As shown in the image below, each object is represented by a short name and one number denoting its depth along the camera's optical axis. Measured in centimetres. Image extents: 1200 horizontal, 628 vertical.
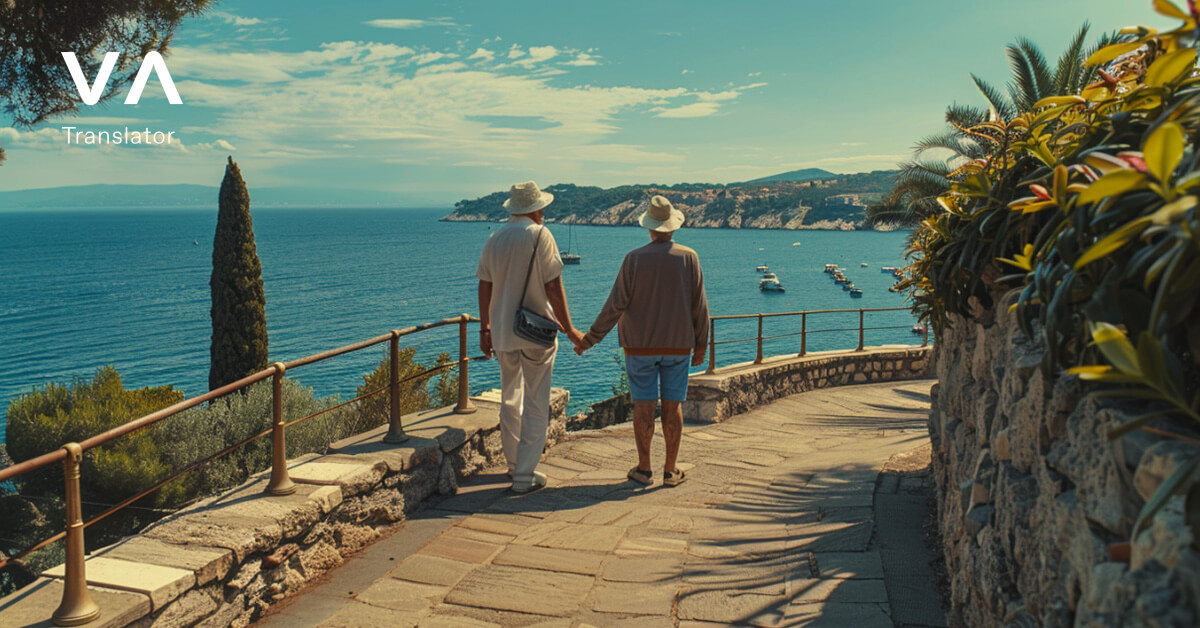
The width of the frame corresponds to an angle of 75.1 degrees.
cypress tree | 1525
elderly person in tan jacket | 482
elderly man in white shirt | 457
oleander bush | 122
